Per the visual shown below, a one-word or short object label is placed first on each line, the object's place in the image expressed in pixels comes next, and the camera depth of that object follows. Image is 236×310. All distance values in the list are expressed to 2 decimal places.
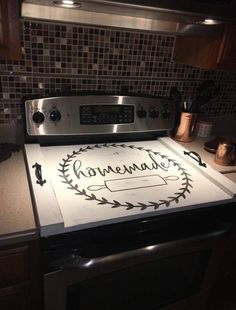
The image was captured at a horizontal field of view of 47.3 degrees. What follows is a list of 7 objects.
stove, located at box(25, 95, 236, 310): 0.74
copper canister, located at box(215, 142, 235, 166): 1.12
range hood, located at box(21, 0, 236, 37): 0.73
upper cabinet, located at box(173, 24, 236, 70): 1.03
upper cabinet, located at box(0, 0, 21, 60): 0.70
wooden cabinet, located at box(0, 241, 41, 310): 0.72
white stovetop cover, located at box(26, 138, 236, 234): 0.76
